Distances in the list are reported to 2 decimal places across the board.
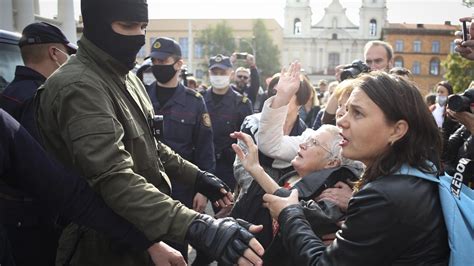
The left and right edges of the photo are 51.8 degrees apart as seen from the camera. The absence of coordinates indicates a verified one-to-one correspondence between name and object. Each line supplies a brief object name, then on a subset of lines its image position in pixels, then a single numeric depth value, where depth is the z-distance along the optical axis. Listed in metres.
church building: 88.50
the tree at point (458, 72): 30.48
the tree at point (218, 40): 62.41
